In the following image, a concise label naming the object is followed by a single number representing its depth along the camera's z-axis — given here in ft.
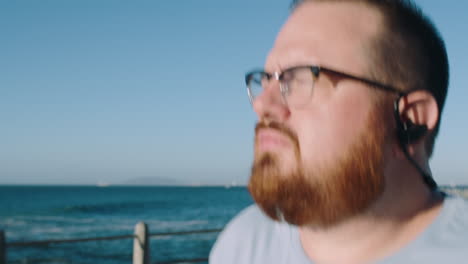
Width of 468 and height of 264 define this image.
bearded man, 2.80
